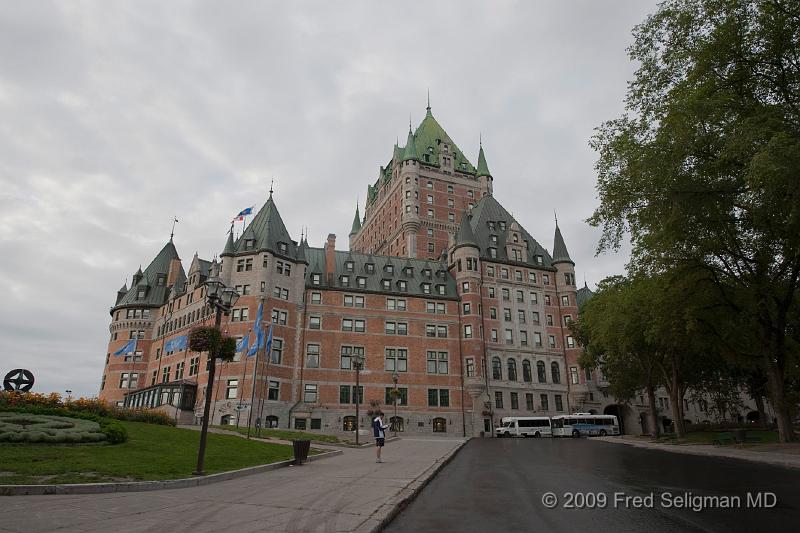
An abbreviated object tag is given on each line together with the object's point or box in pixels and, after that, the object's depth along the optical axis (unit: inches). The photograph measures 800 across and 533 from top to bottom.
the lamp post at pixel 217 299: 622.8
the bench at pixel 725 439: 1202.0
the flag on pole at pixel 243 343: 1879.4
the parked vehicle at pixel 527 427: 2089.1
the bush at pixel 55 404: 769.6
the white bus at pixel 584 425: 2143.2
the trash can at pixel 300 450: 751.7
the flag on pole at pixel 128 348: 2225.6
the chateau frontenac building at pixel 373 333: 2047.2
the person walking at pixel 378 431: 786.8
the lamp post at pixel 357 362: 1189.3
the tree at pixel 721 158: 767.7
